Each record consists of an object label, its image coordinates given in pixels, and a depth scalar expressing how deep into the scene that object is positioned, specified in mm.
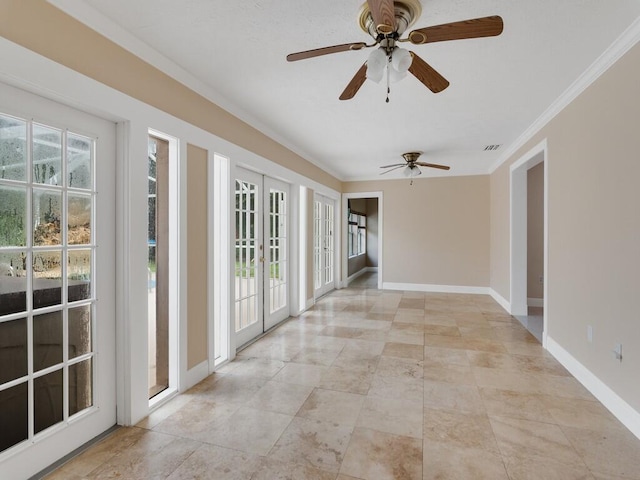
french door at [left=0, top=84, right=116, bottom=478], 1632
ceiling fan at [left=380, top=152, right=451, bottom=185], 5191
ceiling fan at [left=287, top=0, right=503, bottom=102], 1535
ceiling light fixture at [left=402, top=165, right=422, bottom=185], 5430
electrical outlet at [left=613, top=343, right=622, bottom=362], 2298
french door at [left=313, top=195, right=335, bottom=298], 6035
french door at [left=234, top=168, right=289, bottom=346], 3689
